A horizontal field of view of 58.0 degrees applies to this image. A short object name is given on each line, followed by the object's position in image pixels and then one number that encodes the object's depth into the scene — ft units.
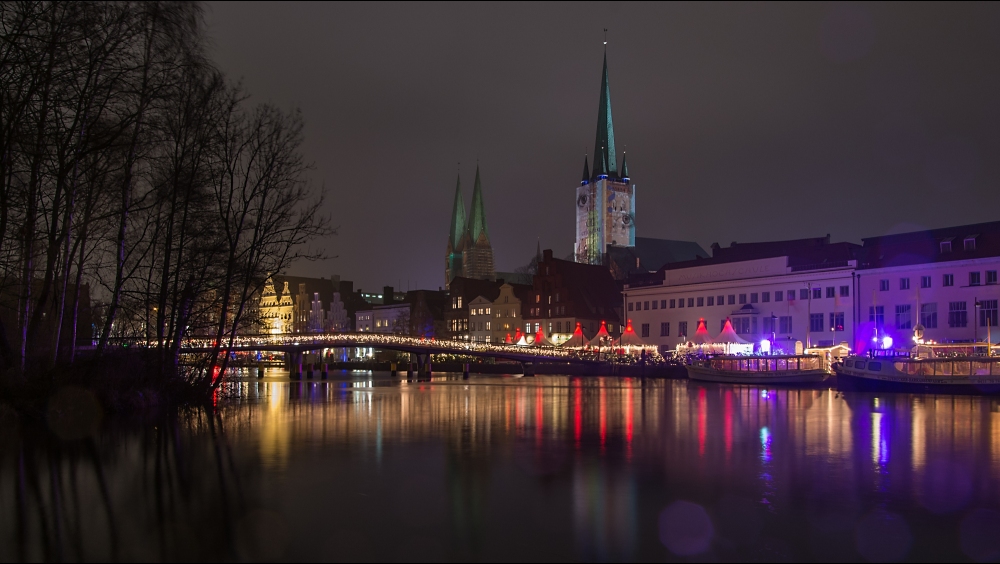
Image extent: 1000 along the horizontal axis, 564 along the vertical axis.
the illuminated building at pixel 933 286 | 213.25
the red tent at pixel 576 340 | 293.84
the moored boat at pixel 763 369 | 201.77
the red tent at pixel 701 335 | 252.21
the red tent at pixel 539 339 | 332.19
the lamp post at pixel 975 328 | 212.43
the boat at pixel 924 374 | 167.73
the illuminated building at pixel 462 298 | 418.10
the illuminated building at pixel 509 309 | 386.52
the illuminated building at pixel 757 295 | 248.52
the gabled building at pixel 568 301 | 354.95
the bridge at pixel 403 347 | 236.63
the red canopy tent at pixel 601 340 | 279.49
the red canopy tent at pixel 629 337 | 277.17
